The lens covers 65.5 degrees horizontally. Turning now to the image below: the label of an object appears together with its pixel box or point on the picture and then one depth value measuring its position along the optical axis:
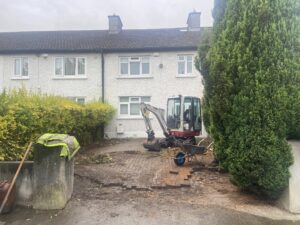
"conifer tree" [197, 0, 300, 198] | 4.11
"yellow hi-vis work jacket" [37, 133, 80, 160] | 4.17
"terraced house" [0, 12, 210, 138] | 14.63
